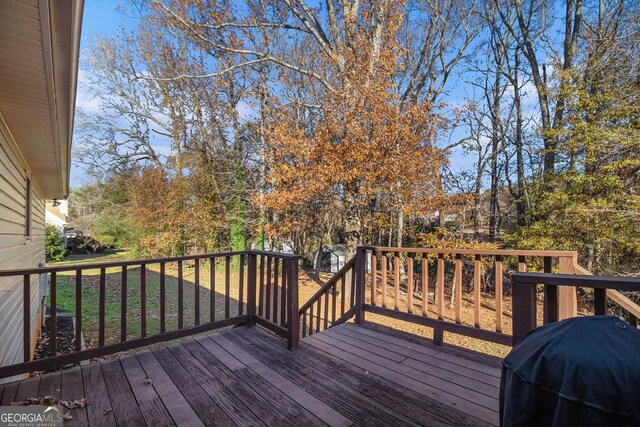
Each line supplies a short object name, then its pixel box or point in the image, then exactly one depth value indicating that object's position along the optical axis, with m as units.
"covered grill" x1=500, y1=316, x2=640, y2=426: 0.85
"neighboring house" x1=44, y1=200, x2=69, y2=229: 17.56
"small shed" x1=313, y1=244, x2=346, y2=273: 12.47
